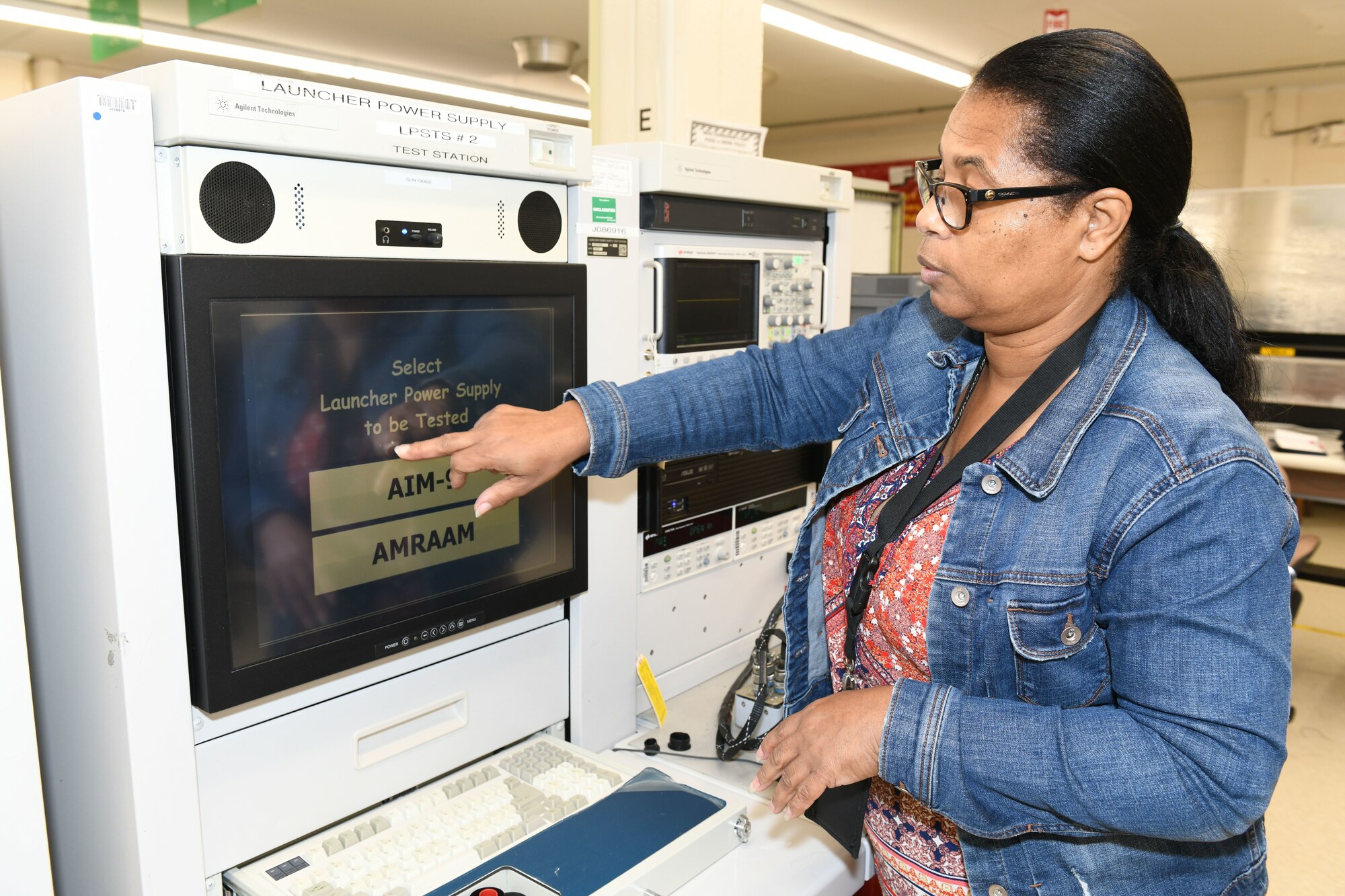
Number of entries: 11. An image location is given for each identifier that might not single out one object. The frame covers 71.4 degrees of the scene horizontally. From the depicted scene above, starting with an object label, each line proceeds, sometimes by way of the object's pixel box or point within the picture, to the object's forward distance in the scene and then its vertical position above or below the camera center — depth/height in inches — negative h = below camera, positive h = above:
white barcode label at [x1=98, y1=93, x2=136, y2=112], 35.0 +7.5
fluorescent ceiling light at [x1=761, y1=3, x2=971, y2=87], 266.7 +83.3
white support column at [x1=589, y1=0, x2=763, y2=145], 76.7 +20.2
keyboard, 43.0 -25.9
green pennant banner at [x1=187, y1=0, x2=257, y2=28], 123.1 +40.4
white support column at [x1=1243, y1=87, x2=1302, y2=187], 342.3 +61.4
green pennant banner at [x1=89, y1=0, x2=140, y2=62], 183.0 +58.6
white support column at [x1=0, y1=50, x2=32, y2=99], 324.8 +80.2
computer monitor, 39.0 -6.5
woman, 31.4 -8.7
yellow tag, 61.6 -25.0
